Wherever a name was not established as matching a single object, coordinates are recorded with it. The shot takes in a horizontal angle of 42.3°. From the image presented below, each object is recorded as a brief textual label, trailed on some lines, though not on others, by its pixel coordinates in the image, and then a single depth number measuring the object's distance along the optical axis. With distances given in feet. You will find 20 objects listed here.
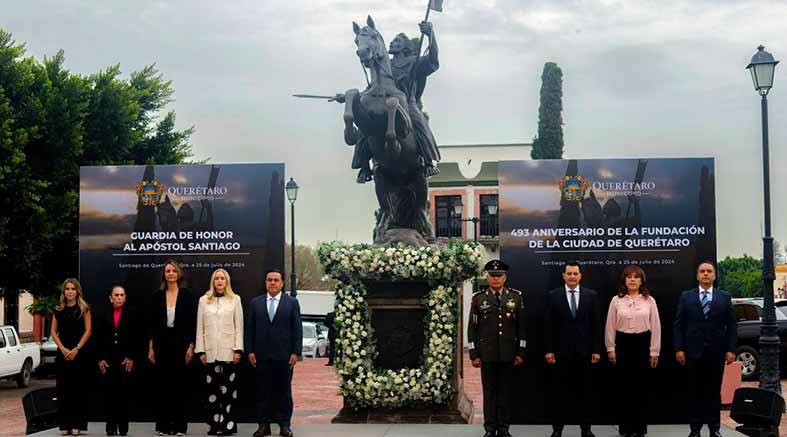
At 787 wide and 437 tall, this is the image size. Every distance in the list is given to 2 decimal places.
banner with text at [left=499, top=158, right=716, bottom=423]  36.94
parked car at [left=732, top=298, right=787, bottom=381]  70.13
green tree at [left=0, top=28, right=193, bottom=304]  65.87
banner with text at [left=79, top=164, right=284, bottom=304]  38.34
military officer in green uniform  33.01
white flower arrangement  37.60
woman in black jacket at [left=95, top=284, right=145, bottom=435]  36.14
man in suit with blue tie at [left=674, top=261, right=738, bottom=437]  32.91
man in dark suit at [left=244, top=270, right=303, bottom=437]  34.71
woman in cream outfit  35.09
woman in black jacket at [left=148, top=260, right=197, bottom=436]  35.86
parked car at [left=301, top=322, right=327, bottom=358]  116.47
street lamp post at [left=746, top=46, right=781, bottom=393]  51.01
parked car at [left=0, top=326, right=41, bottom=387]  71.97
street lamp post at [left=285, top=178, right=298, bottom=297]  102.22
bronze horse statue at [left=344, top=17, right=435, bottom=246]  39.19
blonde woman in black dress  35.99
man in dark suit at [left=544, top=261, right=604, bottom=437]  33.78
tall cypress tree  161.99
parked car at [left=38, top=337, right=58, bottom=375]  82.38
